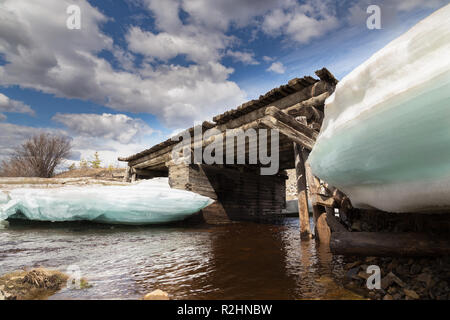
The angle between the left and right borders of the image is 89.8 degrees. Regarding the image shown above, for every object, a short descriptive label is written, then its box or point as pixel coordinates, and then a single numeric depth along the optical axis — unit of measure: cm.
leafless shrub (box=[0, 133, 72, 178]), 1559
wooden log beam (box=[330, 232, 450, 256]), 185
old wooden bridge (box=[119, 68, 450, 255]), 232
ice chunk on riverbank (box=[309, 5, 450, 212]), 134
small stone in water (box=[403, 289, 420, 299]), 174
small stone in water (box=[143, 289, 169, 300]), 163
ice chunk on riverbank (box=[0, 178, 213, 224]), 550
